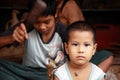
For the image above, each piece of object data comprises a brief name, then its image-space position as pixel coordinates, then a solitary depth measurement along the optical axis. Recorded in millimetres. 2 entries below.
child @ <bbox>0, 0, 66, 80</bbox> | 2357
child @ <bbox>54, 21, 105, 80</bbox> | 2014
